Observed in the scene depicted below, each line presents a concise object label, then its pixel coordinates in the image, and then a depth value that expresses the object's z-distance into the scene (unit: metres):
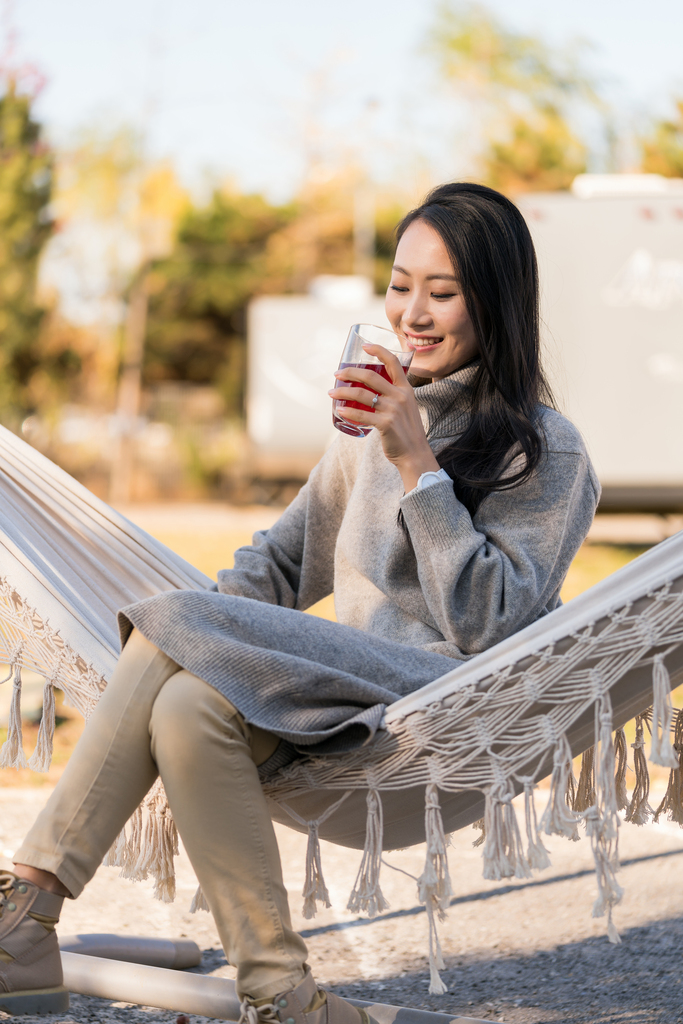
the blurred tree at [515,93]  19.42
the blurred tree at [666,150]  16.67
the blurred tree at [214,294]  21.81
